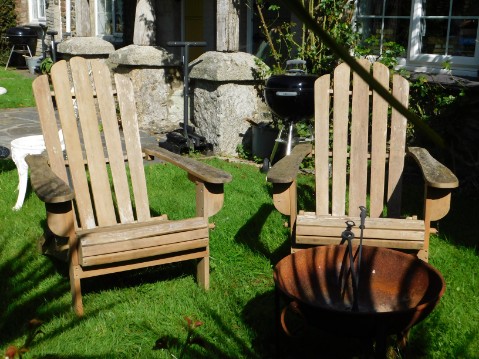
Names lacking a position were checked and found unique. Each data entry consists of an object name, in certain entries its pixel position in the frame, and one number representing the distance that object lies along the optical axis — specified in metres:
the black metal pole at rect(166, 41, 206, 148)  6.20
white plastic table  4.47
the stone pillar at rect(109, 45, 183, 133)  7.19
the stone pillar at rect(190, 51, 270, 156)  6.21
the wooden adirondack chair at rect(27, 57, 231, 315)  2.86
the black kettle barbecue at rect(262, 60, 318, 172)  5.20
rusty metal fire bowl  2.33
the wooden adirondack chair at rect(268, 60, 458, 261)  3.49
